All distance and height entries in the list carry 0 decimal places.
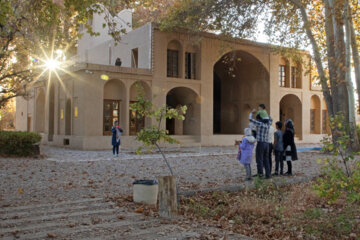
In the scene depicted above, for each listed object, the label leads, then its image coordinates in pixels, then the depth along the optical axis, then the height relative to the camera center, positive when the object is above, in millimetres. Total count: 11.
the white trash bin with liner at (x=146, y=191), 6484 -1159
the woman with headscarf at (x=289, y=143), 9852 -407
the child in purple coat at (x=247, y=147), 8688 -465
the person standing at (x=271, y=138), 9260 -255
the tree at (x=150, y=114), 6393 +212
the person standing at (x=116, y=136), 14752 -378
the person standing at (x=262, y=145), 8859 -418
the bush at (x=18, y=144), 14641 -698
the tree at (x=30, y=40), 7514 +3156
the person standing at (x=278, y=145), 9742 -458
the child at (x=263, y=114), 8898 +340
